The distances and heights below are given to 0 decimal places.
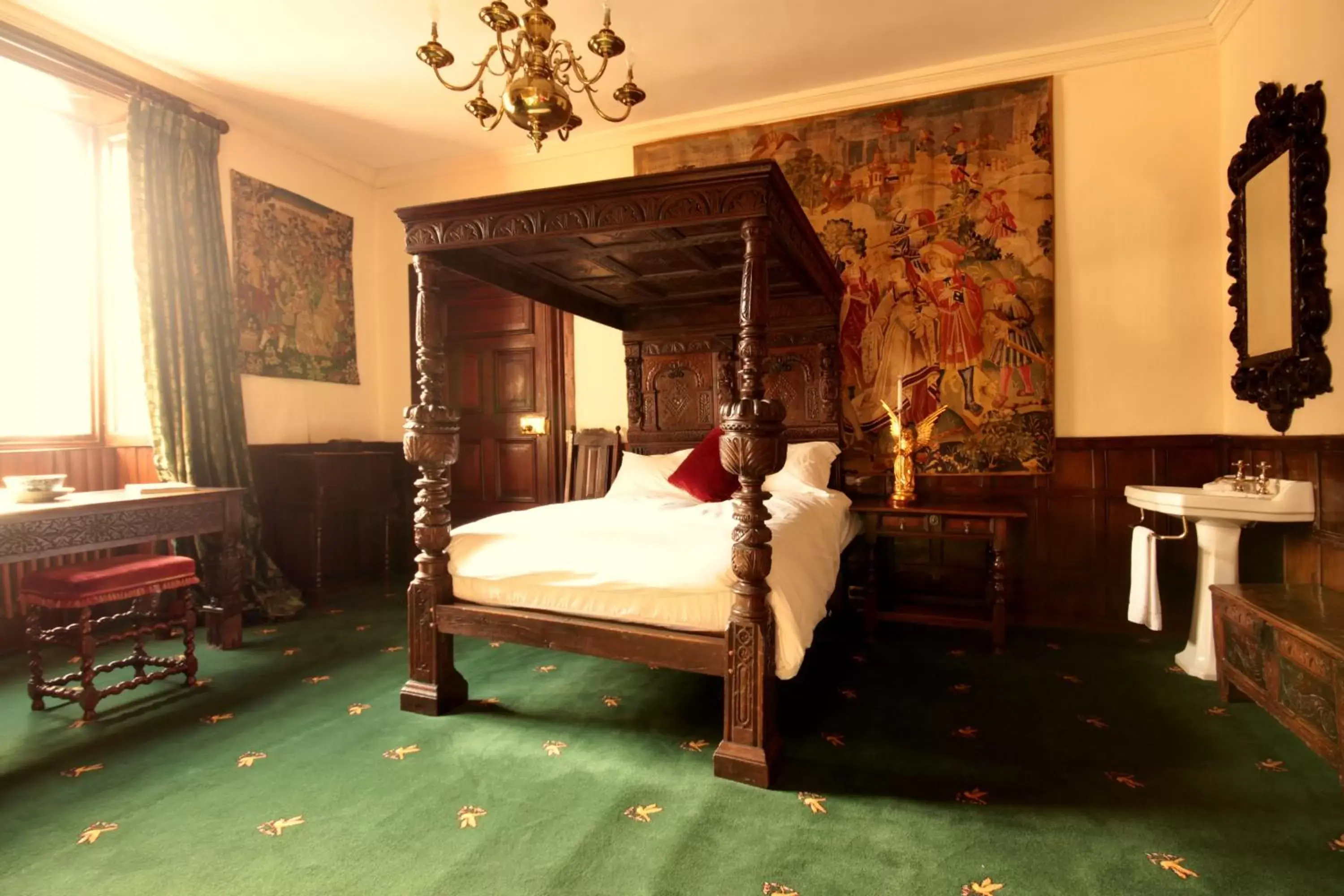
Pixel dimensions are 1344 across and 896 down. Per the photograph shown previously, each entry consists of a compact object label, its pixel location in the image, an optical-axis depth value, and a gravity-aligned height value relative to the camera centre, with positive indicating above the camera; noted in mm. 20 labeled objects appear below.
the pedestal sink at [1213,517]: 3018 -437
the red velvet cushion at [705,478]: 4160 -290
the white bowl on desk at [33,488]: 3104 -218
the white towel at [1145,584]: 3250 -797
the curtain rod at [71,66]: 3621 +2214
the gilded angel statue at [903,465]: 4250 -238
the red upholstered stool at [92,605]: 2918 -758
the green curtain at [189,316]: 4219 +831
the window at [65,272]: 4000 +1090
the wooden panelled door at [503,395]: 5691 +363
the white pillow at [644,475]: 4477 -297
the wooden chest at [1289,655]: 2160 -868
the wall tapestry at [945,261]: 4301 +1143
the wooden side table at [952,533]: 3771 -619
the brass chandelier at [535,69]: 2508 +1465
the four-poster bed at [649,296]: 2367 +635
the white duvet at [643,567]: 2486 -553
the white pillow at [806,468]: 4203 -243
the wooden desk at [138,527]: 2914 -433
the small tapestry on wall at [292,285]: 4945 +1242
